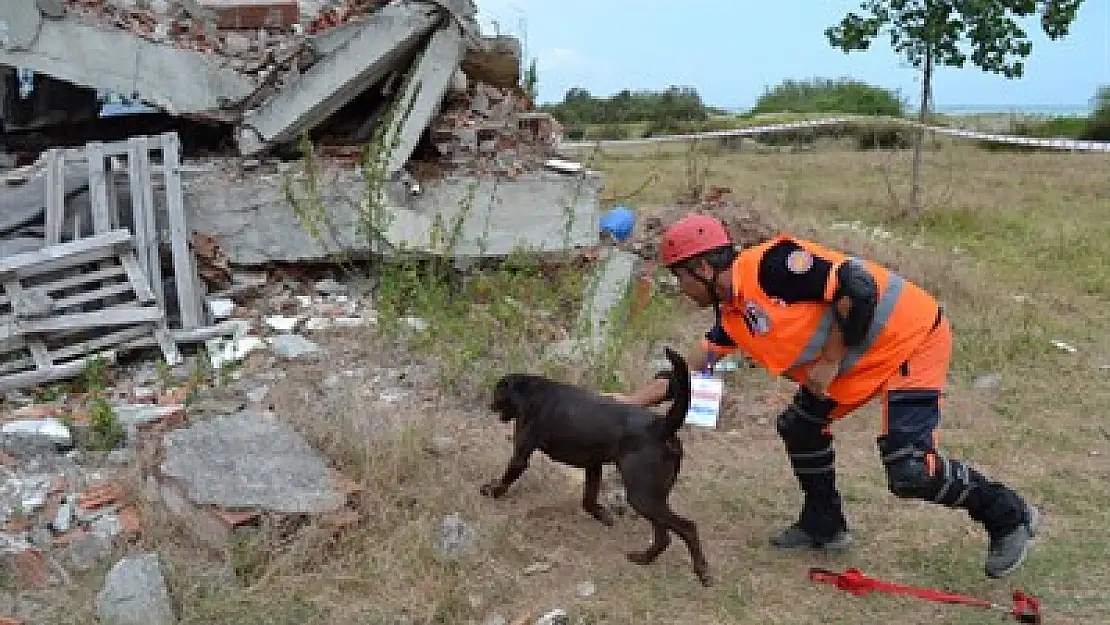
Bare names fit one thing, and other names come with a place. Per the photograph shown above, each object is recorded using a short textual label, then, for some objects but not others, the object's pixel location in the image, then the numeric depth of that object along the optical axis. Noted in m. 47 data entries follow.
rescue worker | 3.78
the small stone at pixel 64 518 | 4.36
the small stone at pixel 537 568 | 4.21
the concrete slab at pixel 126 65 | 7.43
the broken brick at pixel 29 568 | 4.00
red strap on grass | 3.94
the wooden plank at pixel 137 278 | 6.36
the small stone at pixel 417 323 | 6.68
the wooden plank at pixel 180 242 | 6.68
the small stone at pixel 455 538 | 4.15
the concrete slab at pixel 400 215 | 7.45
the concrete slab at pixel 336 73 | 7.63
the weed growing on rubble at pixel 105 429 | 5.09
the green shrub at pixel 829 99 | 31.17
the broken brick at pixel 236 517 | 4.02
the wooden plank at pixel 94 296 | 6.15
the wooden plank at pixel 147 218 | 6.62
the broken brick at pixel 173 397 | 5.64
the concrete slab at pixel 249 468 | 4.17
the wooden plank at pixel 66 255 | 6.07
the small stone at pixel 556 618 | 3.85
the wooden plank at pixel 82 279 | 6.21
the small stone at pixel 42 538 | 4.26
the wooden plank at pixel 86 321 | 5.94
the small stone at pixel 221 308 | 6.99
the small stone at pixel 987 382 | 6.87
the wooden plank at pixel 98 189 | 6.58
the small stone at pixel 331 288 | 7.64
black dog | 4.04
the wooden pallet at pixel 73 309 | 6.00
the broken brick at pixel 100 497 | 4.49
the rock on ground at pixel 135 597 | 3.68
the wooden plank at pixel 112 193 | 6.66
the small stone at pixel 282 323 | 6.95
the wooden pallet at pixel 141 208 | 6.61
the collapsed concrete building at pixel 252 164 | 6.43
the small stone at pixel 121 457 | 4.95
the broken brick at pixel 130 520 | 4.27
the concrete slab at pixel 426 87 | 7.80
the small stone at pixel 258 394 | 5.75
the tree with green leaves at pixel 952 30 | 12.92
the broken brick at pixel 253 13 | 8.04
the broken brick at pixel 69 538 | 4.23
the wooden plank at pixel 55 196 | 6.54
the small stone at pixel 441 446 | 5.15
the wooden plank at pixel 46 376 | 5.89
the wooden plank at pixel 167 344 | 6.38
